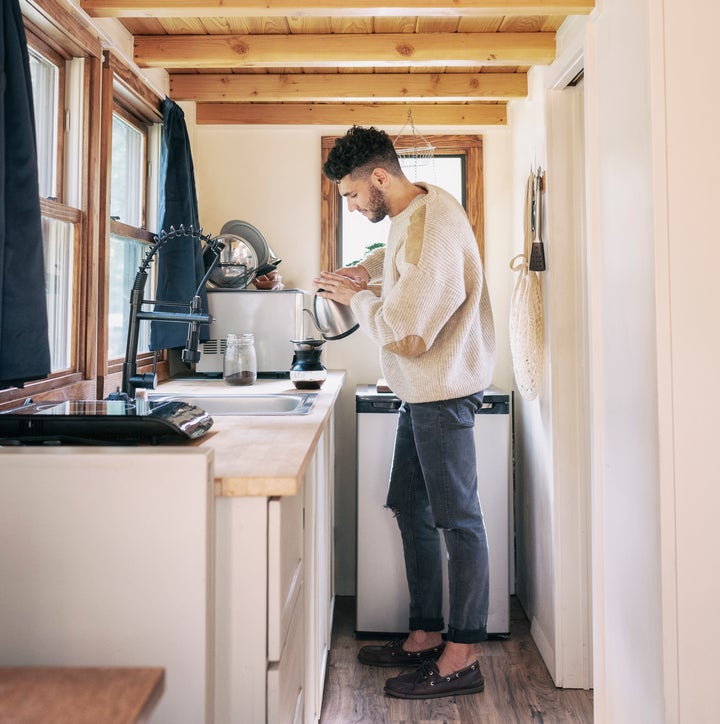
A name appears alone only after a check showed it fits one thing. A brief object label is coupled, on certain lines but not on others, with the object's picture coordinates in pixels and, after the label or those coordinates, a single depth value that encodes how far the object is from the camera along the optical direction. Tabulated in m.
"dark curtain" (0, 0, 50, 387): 1.42
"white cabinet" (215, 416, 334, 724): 1.00
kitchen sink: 2.07
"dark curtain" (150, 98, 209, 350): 2.42
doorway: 2.22
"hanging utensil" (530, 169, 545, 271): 2.33
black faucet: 1.57
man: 1.78
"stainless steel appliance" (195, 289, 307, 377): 2.65
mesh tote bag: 2.35
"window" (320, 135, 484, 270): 3.03
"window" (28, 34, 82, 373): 1.85
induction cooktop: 1.12
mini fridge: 2.46
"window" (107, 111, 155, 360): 2.30
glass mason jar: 2.45
